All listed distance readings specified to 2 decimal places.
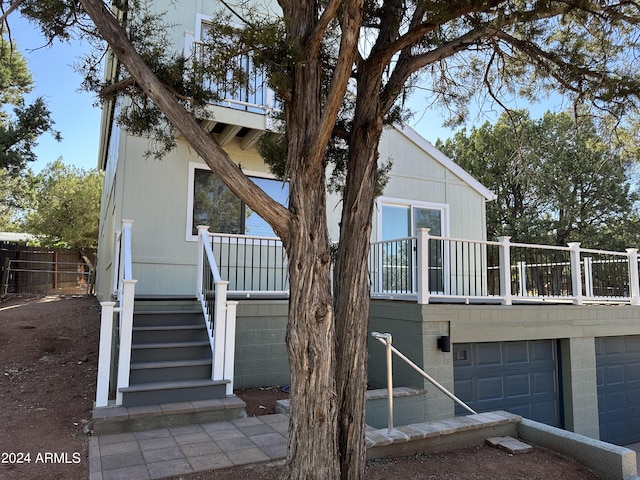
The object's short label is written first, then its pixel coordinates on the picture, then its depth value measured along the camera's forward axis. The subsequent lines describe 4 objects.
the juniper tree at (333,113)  2.99
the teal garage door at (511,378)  6.62
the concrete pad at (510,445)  4.58
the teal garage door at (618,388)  7.91
